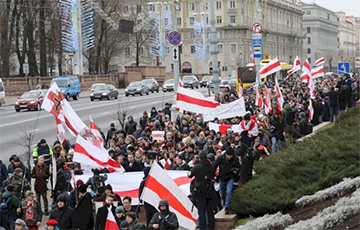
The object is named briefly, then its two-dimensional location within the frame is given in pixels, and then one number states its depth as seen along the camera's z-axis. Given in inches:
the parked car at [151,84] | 2690.9
